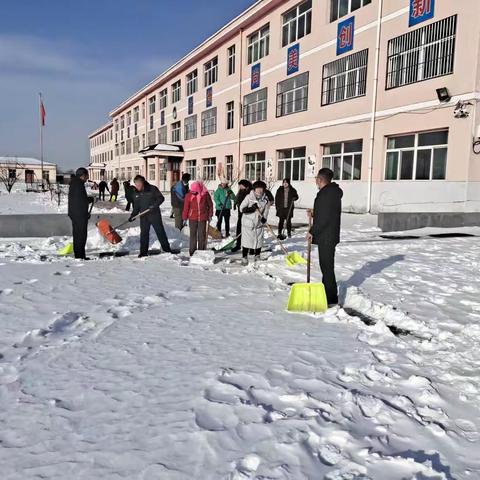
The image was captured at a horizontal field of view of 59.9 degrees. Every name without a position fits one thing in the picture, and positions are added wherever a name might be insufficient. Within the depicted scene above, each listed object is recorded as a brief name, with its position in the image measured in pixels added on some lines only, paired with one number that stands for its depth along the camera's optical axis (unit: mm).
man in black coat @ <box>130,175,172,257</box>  8281
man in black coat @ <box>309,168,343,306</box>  4973
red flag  42172
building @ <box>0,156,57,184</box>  78125
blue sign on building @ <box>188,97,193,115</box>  34925
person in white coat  7559
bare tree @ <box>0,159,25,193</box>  70500
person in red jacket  8188
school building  13711
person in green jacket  10812
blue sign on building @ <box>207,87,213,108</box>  31155
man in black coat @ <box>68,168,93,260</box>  7809
